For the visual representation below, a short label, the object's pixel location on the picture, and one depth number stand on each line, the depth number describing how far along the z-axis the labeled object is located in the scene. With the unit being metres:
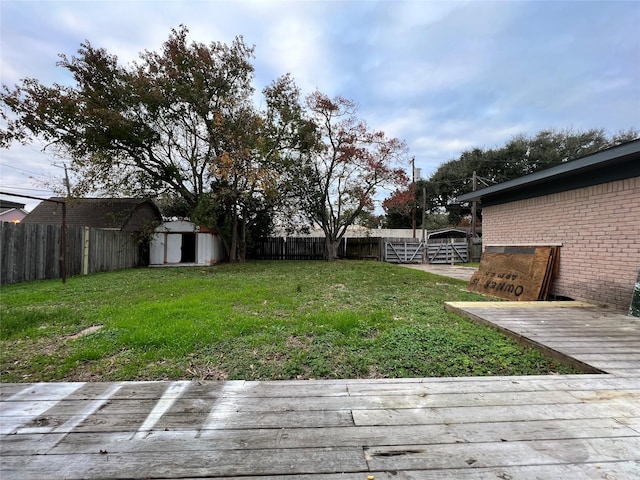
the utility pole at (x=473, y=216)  18.70
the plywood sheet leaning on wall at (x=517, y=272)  5.85
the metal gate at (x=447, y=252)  17.41
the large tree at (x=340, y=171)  15.52
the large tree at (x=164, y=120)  10.85
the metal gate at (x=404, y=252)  17.75
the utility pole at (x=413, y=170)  21.29
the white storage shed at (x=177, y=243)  14.33
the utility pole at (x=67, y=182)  12.15
